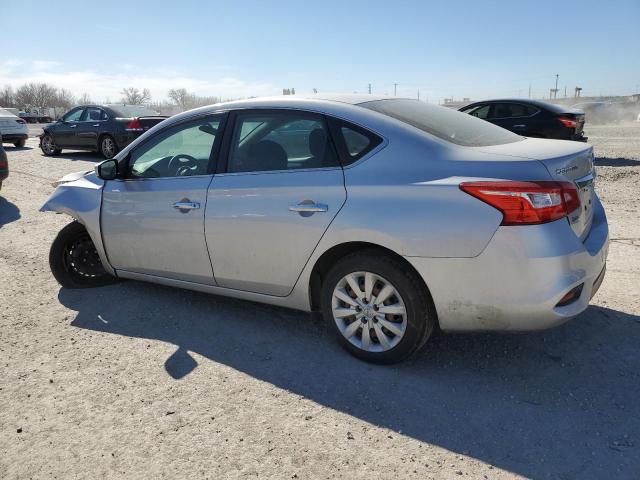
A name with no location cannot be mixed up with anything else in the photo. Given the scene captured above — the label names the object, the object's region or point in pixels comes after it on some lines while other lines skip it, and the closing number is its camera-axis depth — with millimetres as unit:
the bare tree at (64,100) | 106112
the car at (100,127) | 13656
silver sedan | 2699
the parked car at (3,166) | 8422
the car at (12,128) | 17219
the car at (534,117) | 11562
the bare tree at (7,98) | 99262
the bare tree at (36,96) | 101850
